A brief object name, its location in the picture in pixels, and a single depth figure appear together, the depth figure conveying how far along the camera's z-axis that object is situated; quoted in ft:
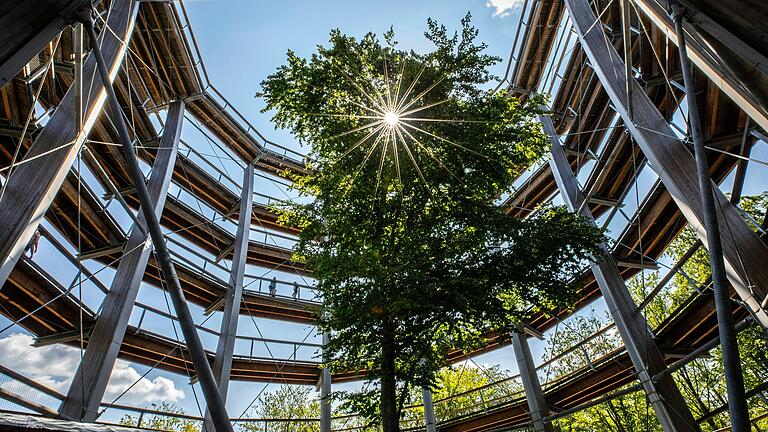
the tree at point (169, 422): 44.89
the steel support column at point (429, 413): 43.09
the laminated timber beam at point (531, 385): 38.27
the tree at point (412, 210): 21.43
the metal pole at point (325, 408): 43.14
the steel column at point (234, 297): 38.17
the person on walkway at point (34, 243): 27.09
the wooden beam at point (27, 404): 21.59
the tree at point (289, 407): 65.31
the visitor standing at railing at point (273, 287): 50.88
